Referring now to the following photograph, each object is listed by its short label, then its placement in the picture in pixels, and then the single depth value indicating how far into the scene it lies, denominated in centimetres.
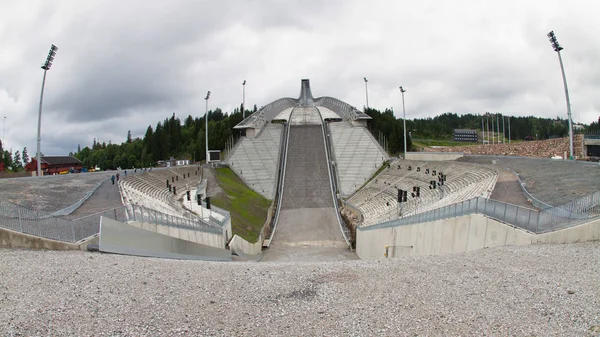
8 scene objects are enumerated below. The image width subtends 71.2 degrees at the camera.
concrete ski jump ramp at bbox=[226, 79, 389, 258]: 3816
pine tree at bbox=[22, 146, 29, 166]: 11938
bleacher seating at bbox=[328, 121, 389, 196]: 5263
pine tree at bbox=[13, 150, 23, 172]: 11388
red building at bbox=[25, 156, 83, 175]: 6844
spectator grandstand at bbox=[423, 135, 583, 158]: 5288
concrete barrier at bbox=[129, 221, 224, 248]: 1545
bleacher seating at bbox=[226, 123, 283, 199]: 5238
